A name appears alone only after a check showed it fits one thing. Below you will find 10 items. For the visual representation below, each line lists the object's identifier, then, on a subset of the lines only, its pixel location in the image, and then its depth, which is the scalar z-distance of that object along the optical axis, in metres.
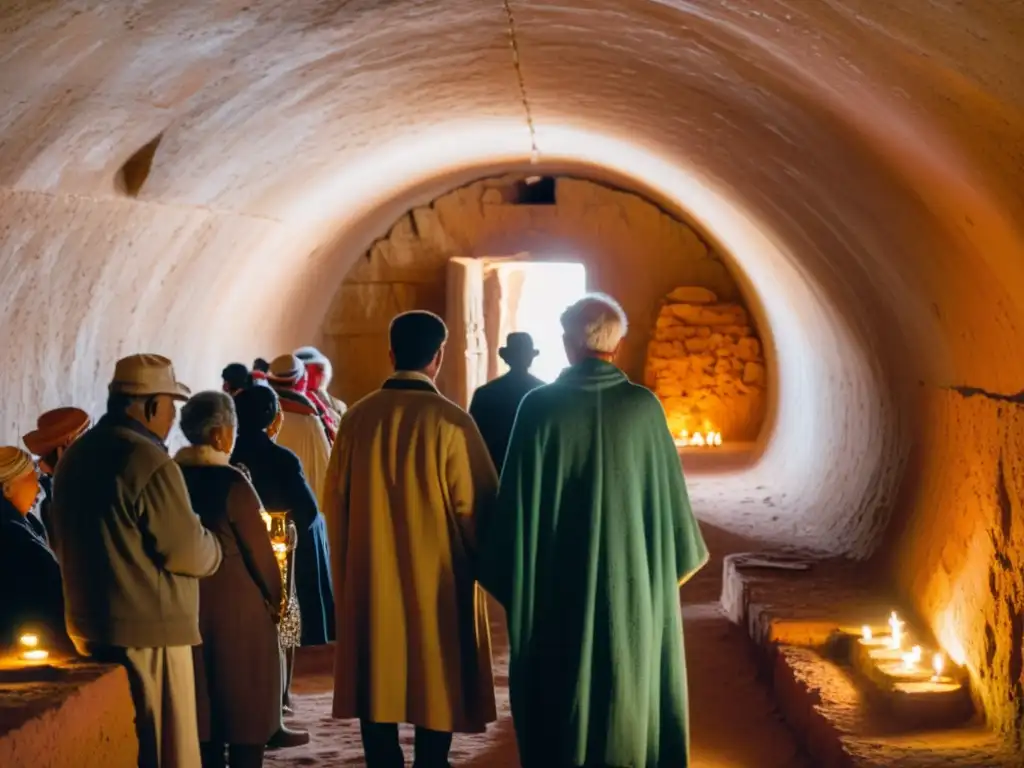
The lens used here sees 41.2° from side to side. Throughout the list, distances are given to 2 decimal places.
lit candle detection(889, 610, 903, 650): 5.39
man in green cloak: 4.05
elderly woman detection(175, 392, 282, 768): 4.11
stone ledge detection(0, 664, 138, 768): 3.22
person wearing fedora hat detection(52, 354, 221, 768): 3.52
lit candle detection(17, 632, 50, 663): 3.76
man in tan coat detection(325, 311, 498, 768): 4.29
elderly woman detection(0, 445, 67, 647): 3.74
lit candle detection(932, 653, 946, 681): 5.05
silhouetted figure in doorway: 6.28
